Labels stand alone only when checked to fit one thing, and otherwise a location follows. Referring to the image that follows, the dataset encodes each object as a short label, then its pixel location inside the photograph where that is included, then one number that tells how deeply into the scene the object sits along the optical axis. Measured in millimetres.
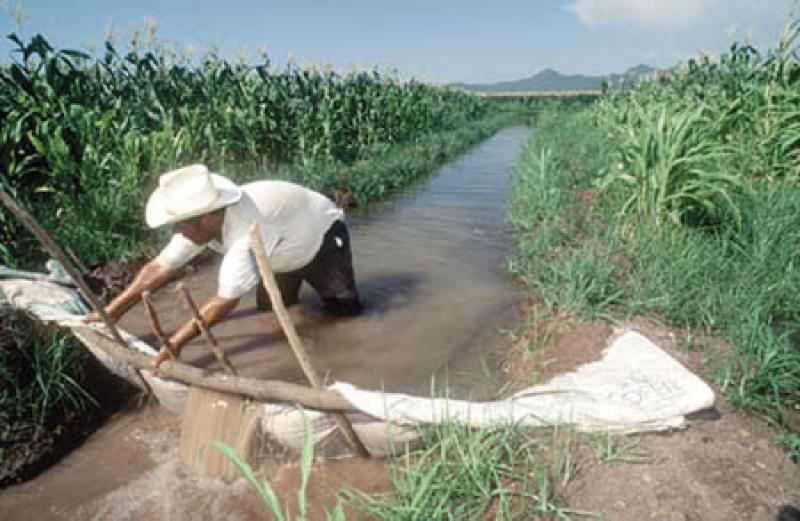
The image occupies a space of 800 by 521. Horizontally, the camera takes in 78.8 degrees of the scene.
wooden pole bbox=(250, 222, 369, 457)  1438
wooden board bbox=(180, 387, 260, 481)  1910
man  2180
